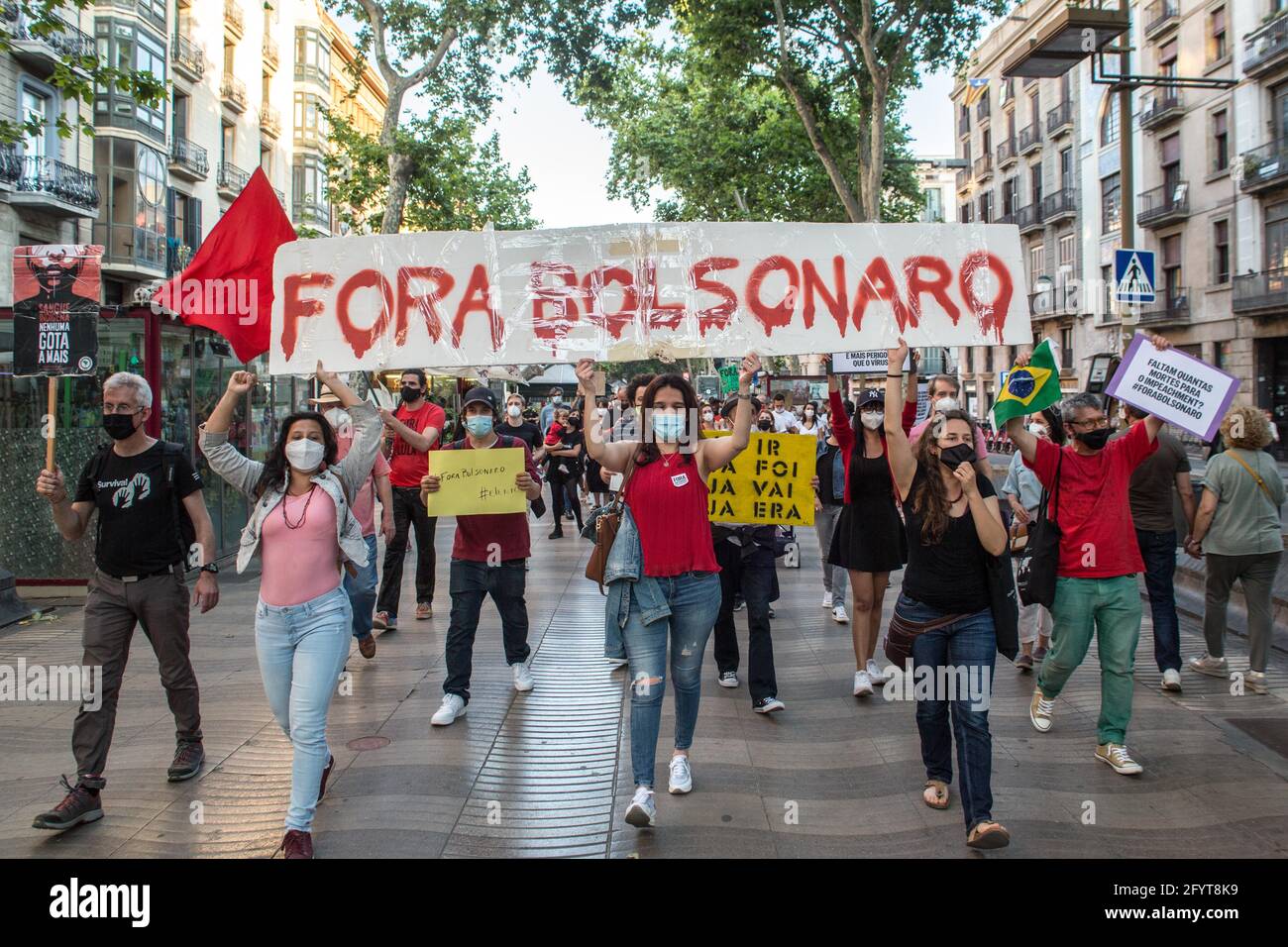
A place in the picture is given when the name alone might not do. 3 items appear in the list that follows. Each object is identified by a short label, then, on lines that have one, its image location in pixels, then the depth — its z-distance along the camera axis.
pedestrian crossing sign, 9.76
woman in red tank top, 4.33
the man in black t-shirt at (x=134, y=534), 4.66
